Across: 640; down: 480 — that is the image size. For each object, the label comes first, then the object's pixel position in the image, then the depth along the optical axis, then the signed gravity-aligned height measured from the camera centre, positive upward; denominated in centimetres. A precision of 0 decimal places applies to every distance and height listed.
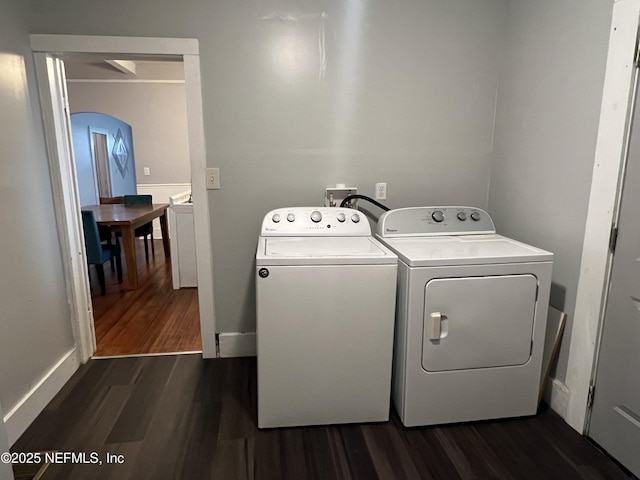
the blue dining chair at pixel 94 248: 335 -70
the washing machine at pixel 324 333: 168 -71
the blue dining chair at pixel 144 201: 492 -42
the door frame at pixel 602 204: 151 -15
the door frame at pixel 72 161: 202 +5
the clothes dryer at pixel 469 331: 170 -72
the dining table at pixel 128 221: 364 -50
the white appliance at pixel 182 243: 366 -70
